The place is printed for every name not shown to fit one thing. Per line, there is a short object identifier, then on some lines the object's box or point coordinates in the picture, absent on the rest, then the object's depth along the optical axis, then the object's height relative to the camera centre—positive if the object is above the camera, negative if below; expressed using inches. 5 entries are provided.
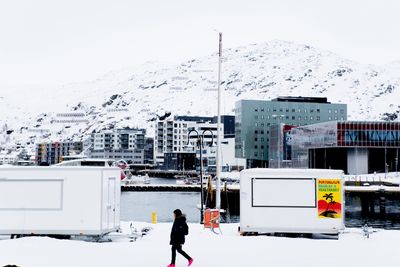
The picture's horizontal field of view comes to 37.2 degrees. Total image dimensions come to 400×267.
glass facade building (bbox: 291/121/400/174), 5649.6 +189.0
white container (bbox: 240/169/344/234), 1061.8 -68.1
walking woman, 765.9 -92.9
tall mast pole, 1257.1 +45.5
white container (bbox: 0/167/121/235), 995.3 -64.3
